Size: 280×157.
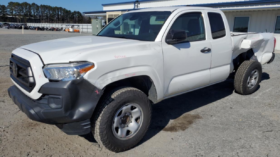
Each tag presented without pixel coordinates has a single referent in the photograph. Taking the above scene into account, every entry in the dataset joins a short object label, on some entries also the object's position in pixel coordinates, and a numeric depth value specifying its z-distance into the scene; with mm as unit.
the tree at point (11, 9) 129812
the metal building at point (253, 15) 14094
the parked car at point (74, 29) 45253
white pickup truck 2617
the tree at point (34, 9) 138625
